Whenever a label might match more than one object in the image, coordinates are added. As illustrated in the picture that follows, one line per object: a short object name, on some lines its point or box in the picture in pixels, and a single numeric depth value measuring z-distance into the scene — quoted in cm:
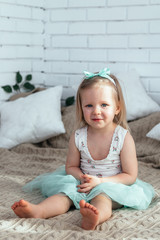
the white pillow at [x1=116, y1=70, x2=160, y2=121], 283
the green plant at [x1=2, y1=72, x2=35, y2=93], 319
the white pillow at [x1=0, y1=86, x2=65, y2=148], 275
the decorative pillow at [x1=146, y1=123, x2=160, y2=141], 245
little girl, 165
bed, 139
